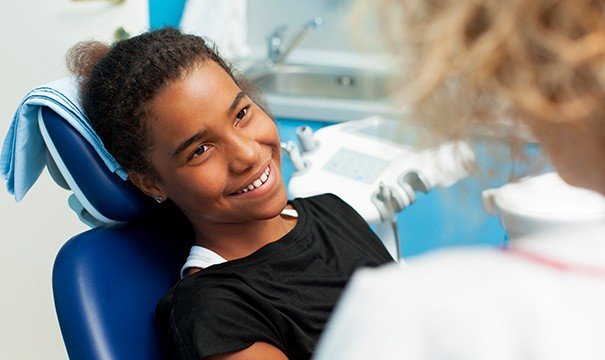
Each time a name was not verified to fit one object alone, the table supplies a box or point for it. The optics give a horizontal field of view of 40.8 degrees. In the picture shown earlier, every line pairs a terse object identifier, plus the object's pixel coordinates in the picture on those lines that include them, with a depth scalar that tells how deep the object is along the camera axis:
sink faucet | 2.98
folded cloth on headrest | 1.26
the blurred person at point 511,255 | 0.46
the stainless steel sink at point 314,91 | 2.76
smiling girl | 1.20
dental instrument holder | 1.48
